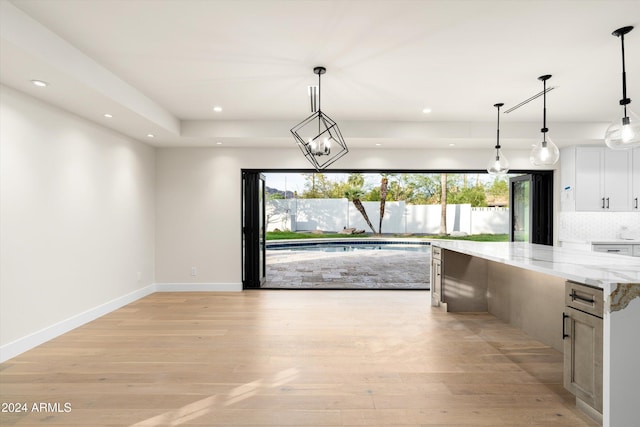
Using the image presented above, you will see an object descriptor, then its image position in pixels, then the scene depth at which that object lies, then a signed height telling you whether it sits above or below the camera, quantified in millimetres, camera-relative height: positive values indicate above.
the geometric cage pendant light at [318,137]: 2982 +1083
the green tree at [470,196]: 17078 +675
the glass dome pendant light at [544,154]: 3230 +518
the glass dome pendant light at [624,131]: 2432 +548
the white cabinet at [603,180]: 5492 +466
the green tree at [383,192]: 15500 +795
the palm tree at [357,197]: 15594 +585
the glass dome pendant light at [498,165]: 3965 +508
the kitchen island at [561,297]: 1886 -763
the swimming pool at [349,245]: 13828 -1435
